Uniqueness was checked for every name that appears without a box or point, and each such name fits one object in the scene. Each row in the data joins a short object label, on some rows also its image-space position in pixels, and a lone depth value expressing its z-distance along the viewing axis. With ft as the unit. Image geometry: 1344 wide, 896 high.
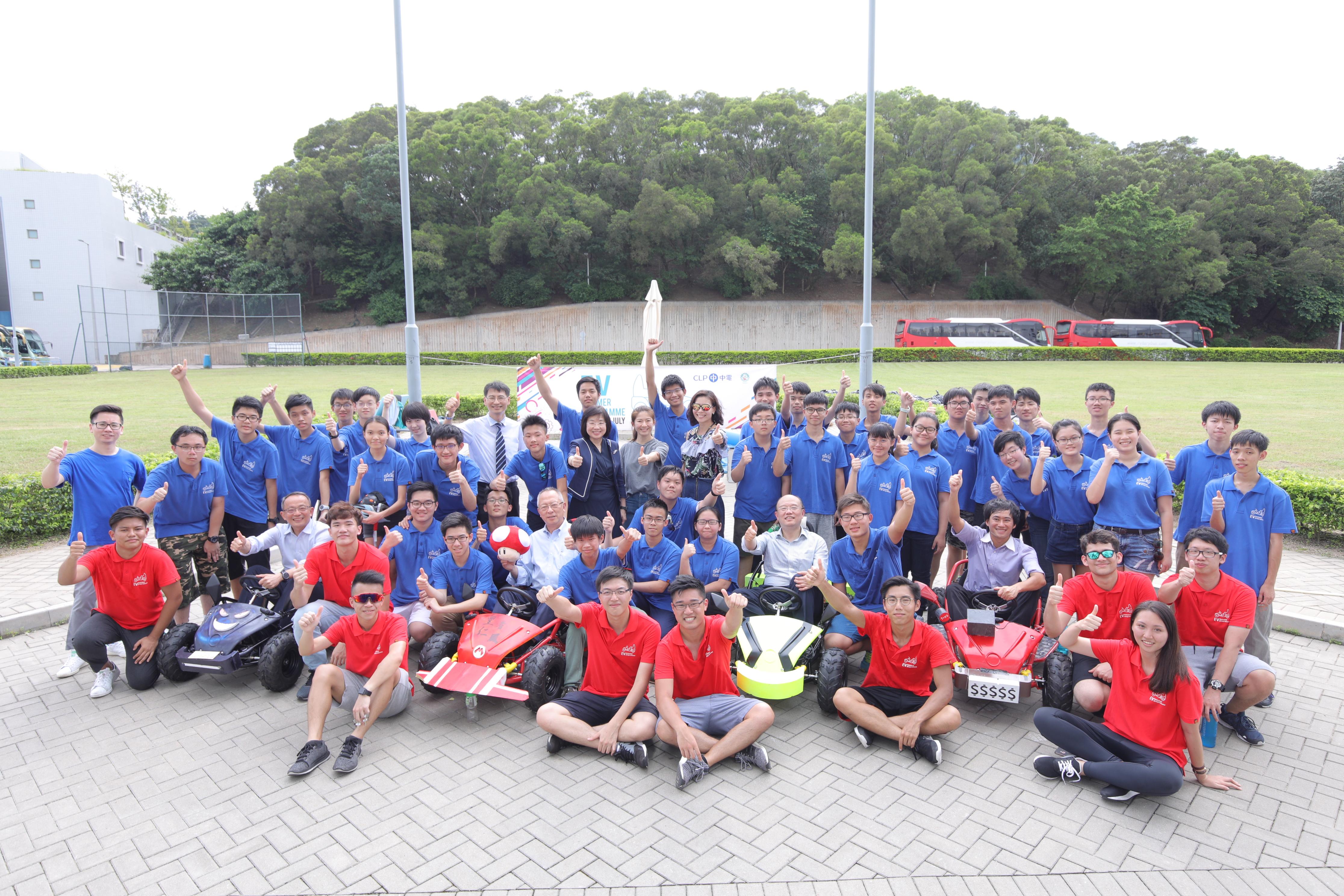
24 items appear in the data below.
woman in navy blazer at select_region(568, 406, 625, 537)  21.94
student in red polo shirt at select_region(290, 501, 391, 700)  18.19
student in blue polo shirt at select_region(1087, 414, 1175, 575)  18.49
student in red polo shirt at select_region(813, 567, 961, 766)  14.87
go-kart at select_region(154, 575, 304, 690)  17.29
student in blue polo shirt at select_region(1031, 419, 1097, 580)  19.72
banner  43.68
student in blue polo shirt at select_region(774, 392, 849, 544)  22.02
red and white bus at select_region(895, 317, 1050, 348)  132.36
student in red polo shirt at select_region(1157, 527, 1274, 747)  14.93
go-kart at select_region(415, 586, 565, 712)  16.07
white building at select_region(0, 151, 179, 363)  131.03
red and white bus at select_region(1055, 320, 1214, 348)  131.34
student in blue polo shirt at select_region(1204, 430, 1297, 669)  16.58
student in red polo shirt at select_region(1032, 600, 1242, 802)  12.98
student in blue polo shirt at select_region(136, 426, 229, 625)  19.58
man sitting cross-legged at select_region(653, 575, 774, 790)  14.52
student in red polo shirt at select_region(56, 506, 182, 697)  17.40
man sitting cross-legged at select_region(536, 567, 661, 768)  14.90
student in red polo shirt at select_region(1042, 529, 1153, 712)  15.83
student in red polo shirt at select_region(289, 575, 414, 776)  15.21
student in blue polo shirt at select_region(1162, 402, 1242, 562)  18.28
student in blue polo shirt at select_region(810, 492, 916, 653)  18.08
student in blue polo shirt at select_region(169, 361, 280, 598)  21.56
